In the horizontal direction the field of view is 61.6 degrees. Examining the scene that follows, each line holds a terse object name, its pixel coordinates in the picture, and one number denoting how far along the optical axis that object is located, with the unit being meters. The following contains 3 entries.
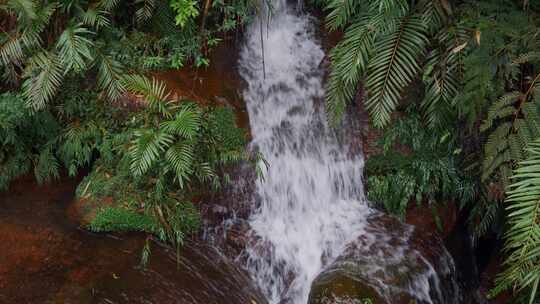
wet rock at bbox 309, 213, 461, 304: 3.91
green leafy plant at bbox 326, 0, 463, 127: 4.31
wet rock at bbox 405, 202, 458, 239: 4.81
